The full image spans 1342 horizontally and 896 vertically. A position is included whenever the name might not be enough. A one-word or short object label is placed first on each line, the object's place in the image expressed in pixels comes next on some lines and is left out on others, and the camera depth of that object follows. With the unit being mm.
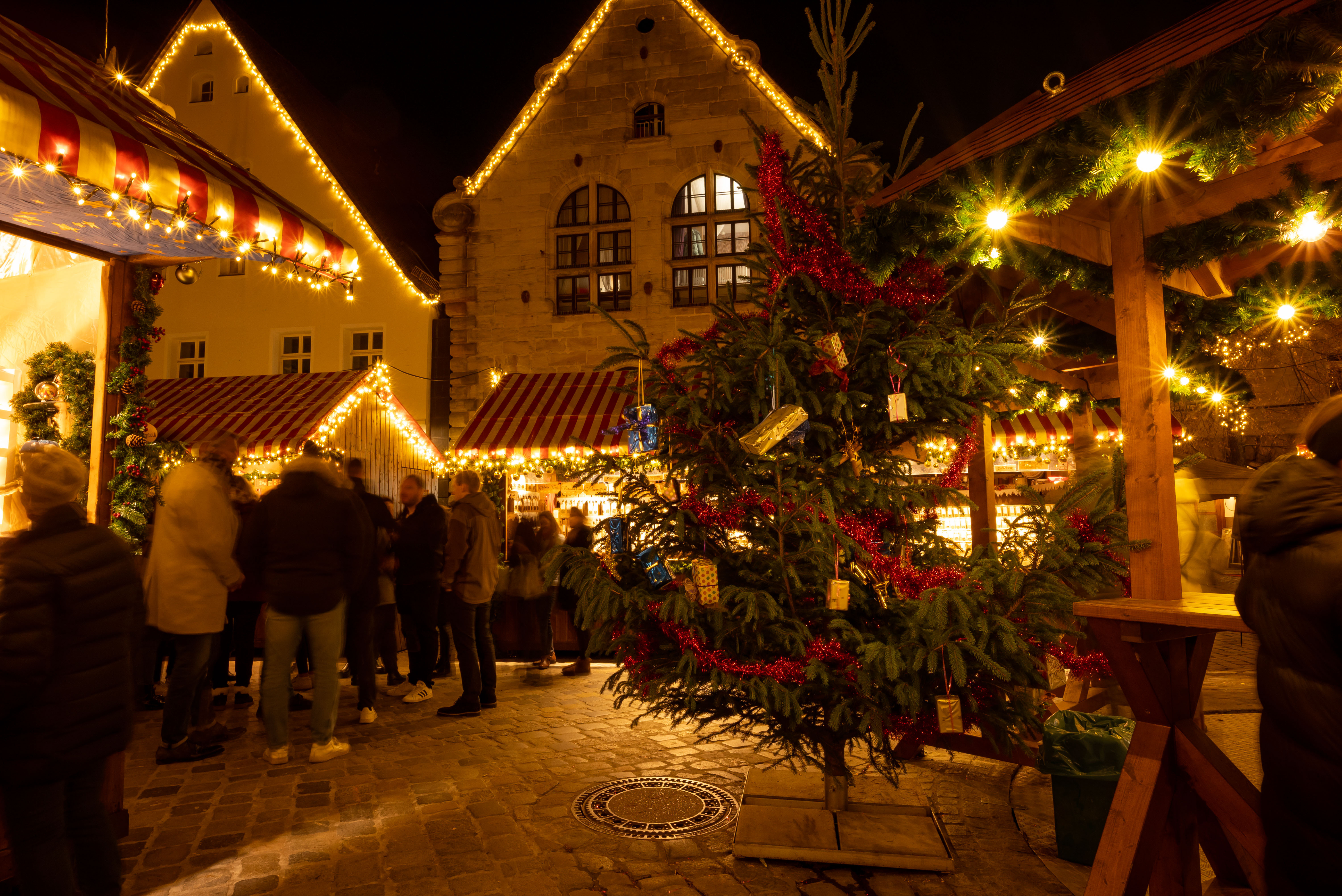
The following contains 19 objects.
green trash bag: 3666
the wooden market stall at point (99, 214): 3326
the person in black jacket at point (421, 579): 7125
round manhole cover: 4109
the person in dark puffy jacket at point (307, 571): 4914
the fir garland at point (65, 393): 4398
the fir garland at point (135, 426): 4355
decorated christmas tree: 3412
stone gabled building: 13242
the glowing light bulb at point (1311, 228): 3857
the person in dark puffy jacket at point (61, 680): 2506
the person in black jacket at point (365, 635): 6176
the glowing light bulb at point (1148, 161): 2973
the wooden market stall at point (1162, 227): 2742
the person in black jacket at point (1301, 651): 1995
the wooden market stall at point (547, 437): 11281
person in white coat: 4895
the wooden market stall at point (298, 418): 11398
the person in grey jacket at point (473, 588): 6422
